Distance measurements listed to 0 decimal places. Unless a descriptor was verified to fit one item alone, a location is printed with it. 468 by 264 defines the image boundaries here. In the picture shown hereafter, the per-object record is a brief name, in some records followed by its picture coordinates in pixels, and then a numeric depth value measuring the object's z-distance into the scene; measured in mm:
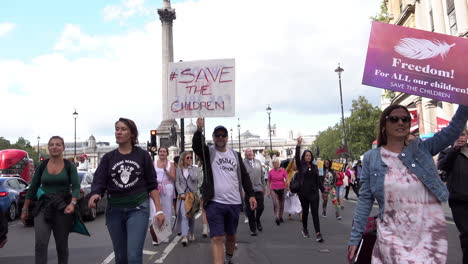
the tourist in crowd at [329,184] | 12938
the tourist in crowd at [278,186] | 12234
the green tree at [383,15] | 36394
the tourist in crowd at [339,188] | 14445
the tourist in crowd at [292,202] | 12644
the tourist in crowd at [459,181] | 5090
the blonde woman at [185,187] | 8883
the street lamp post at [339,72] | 40844
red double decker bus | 28328
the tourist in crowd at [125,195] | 4195
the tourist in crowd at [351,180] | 21109
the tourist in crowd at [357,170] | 19141
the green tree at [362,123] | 58688
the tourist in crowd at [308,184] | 8797
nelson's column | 47094
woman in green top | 5035
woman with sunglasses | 2846
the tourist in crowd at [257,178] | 10977
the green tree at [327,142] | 102119
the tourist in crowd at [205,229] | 9727
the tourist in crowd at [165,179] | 8867
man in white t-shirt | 5359
